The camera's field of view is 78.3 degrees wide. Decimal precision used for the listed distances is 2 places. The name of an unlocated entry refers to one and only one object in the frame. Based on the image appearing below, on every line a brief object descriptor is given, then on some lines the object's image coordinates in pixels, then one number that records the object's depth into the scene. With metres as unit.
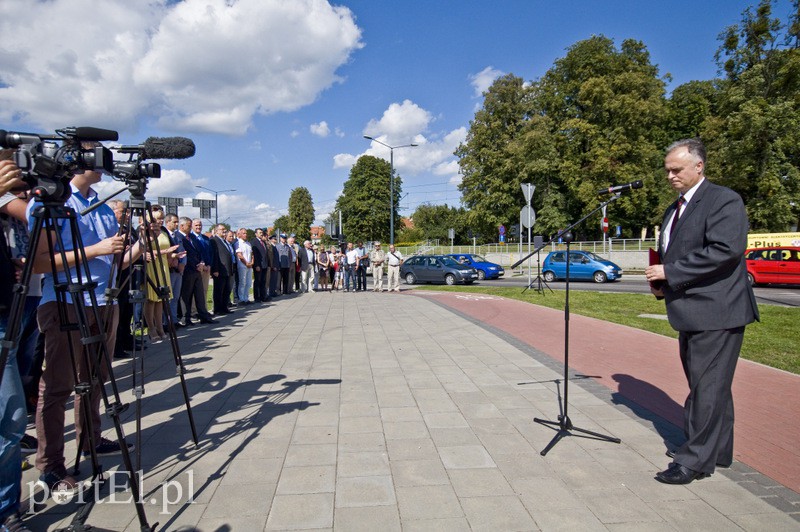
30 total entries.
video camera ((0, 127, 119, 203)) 2.41
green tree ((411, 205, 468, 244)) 83.50
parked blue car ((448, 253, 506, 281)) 28.02
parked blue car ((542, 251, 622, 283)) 24.25
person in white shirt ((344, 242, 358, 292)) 19.39
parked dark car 24.16
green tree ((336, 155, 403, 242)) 65.06
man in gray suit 3.32
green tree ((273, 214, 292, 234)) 103.15
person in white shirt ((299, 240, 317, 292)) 18.53
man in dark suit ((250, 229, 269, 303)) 14.19
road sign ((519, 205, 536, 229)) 15.89
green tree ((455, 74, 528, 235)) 44.75
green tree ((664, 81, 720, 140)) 45.72
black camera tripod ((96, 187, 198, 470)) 3.12
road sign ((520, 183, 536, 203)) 15.44
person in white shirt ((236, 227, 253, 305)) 13.17
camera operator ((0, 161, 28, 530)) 2.46
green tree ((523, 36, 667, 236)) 37.97
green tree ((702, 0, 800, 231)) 27.50
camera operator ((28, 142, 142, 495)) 3.06
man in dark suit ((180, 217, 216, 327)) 9.54
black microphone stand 4.05
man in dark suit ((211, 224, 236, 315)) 11.08
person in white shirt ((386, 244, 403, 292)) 18.64
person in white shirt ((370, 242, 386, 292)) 19.05
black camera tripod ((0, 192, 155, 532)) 2.40
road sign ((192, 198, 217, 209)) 37.91
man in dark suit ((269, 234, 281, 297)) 15.64
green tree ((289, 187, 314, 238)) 97.56
